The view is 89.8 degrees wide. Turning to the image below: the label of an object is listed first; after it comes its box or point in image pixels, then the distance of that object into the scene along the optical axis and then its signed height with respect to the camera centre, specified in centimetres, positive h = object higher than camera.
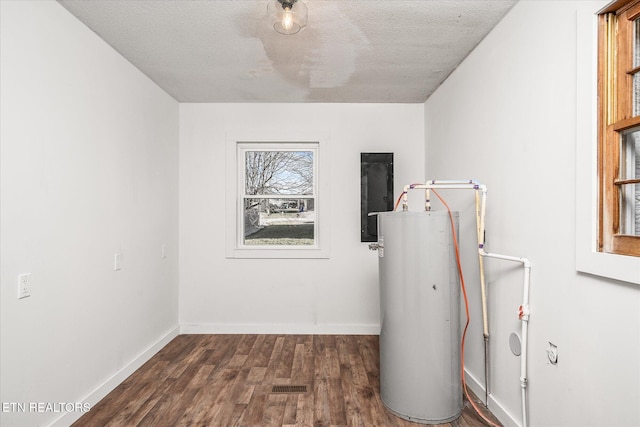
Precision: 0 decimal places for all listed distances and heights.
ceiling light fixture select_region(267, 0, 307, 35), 170 +106
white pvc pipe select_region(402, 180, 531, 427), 173 -41
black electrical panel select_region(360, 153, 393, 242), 346 +31
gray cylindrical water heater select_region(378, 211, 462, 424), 198 -66
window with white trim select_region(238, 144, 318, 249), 362 +19
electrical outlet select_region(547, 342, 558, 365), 157 -70
